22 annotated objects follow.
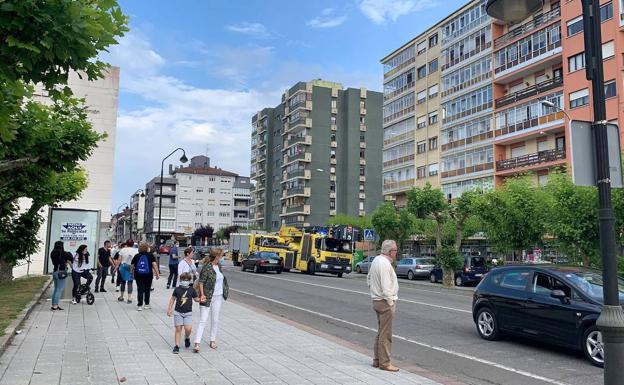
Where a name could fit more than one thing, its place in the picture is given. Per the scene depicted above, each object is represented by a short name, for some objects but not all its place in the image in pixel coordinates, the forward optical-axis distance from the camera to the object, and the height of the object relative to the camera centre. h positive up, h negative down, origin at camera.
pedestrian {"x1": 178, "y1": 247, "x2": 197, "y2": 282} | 11.38 -0.18
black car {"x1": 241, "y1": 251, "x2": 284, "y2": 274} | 36.38 -0.52
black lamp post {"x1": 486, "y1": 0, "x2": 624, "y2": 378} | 4.70 +0.50
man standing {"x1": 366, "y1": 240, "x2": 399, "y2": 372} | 7.79 -0.64
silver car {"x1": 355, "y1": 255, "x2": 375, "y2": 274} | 44.24 -0.97
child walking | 8.60 -0.81
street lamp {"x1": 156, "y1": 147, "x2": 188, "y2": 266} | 35.91 +6.24
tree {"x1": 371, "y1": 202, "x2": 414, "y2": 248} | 45.00 +2.60
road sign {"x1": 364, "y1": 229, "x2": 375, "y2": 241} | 36.82 +1.32
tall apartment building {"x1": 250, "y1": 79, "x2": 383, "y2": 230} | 93.88 +17.54
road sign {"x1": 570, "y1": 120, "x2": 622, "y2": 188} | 5.13 +0.93
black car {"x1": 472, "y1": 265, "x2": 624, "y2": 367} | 8.81 -0.85
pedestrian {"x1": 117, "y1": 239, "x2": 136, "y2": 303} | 16.05 -0.46
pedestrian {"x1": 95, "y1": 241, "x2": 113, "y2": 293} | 17.73 -0.29
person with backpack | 14.28 -0.48
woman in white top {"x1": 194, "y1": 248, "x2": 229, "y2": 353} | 8.87 -0.56
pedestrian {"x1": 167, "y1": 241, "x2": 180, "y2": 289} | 20.41 -0.31
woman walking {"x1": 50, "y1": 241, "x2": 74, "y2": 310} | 13.83 -0.38
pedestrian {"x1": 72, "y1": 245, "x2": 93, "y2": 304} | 14.84 -0.43
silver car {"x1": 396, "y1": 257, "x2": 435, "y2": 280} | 37.22 -0.81
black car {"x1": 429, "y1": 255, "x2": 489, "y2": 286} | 31.08 -0.86
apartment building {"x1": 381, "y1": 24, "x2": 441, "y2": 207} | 56.91 +15.22
